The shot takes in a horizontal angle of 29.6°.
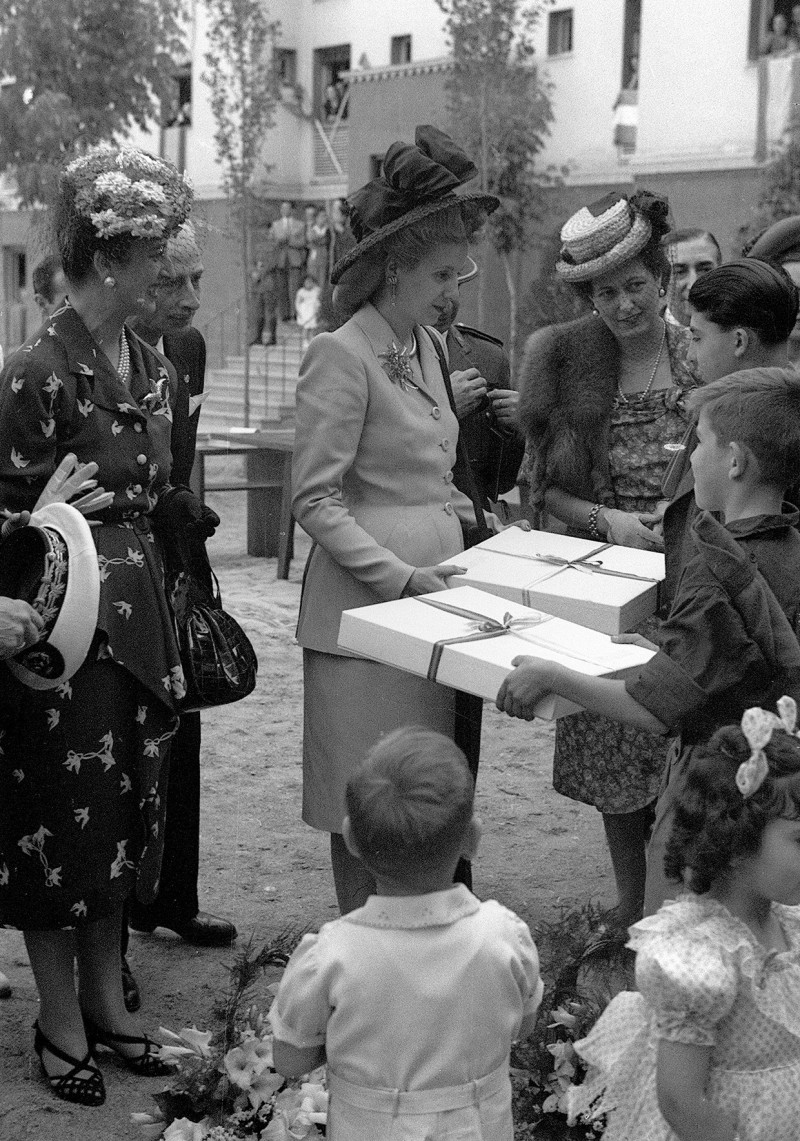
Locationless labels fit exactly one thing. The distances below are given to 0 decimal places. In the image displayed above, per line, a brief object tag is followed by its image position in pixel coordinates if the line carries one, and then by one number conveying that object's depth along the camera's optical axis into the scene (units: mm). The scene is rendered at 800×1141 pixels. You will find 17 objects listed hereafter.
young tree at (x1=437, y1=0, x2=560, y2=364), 22656
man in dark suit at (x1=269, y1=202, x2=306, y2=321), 27094
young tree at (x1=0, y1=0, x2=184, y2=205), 19656
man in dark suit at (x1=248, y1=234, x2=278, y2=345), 27047
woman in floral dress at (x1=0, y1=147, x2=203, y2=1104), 3326
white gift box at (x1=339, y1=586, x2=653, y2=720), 2936
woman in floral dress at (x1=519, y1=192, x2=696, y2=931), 4137
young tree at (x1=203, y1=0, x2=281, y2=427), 23703
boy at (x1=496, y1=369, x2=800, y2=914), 2725
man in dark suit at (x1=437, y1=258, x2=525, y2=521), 4535
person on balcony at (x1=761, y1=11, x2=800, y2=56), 19688
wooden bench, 11641
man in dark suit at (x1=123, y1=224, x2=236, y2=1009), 4285
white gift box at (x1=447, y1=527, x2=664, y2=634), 3355
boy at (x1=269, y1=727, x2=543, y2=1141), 2238
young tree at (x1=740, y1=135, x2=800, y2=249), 18156
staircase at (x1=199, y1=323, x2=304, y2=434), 24266
